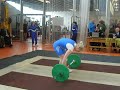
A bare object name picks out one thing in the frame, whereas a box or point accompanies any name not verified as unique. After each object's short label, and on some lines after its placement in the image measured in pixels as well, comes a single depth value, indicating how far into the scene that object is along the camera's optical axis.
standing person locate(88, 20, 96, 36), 10.59
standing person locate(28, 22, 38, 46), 11.52
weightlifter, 4.37
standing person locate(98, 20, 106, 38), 10.02
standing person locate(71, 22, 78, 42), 11.20
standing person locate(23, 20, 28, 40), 14.85
